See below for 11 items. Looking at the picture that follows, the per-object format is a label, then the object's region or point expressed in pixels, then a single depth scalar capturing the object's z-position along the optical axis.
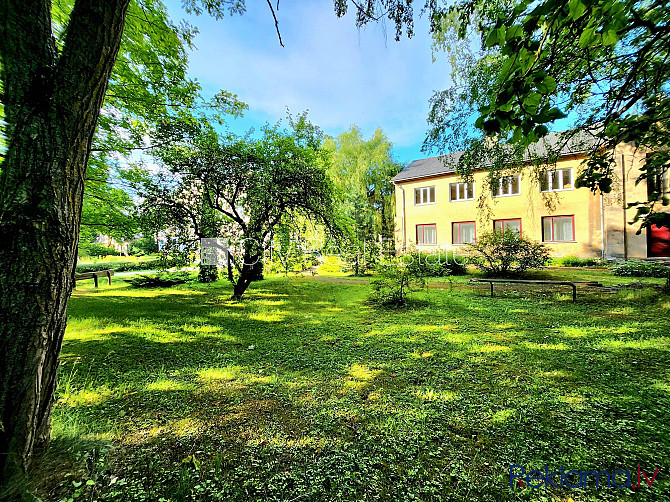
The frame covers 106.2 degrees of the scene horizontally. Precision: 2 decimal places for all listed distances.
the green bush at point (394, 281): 7.41
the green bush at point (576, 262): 14.88
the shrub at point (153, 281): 11.46
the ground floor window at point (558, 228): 16.64
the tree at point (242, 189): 6.67
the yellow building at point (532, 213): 14.52
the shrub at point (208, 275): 9.34
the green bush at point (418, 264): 7.43
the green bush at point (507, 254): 11.60
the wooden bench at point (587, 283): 9.22
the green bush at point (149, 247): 6.85
